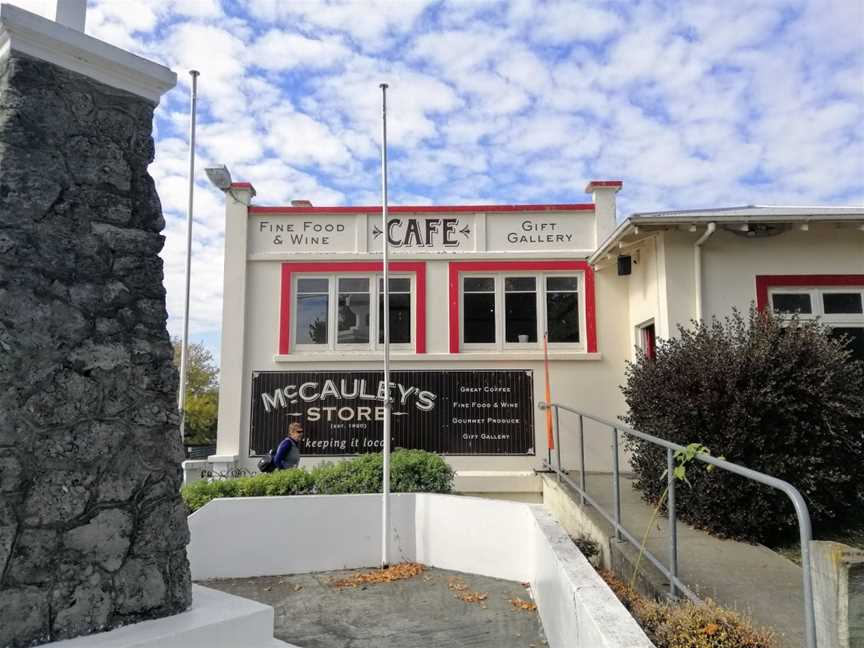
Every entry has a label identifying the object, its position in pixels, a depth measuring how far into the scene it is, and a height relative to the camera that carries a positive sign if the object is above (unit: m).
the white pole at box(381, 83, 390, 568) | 6.70 -0.77
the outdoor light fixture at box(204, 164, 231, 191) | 9.85 +3.44
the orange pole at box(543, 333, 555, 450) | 9.20 -0.44
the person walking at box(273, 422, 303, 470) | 8.49 -0.97
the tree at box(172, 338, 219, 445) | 23.98 -0.47
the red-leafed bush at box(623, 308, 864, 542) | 5.50 -0.38
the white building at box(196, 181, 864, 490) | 9.63 +1.00
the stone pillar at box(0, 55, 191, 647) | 2.39 +0.06
